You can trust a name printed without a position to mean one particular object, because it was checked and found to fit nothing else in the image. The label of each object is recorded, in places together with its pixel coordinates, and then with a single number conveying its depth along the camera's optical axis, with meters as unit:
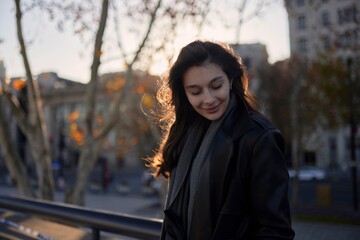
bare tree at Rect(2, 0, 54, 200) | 5.89
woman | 1.41
